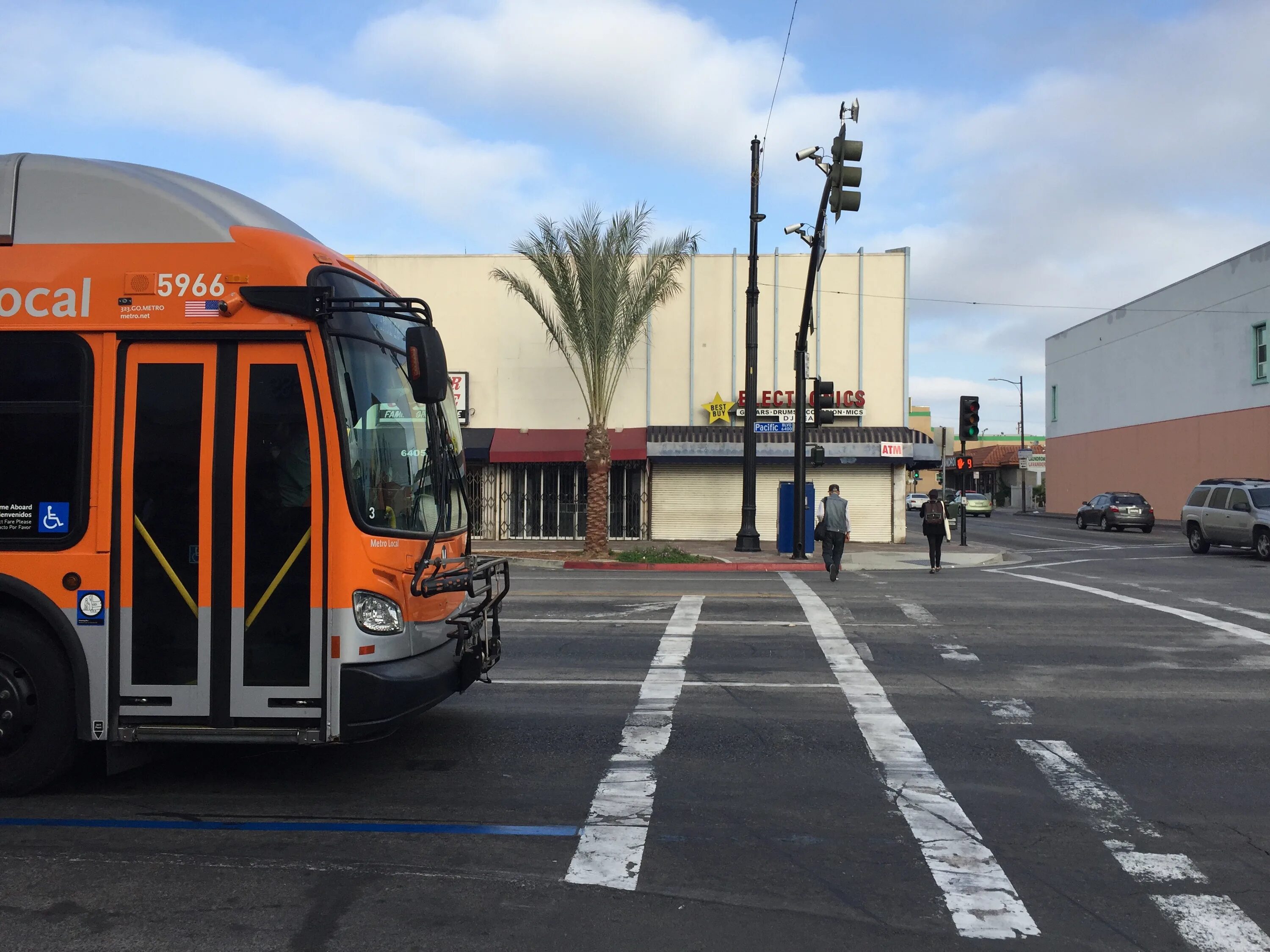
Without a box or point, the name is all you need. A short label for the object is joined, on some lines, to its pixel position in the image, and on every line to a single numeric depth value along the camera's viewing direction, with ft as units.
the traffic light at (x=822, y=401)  75.31
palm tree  80.79
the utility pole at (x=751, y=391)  80.33
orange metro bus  18.49
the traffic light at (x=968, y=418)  87.97
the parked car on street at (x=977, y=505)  179.52
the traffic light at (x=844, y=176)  46.91
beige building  100.53
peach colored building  135.64
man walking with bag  61.21
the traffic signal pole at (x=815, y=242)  47.29
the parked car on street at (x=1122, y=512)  130.62
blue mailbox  80.38
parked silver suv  77.92
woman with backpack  66.59
